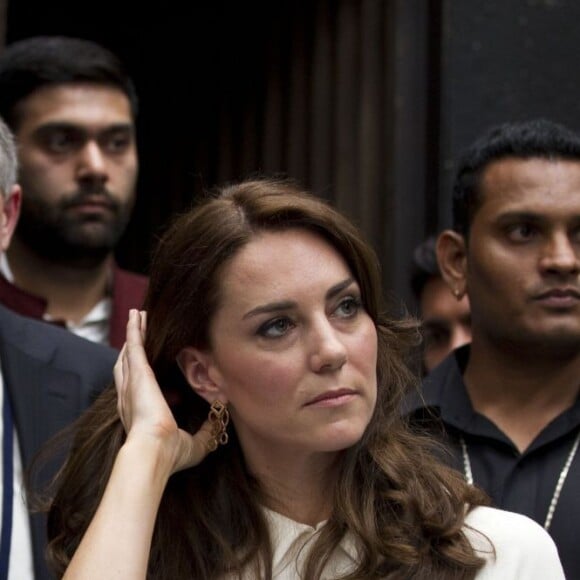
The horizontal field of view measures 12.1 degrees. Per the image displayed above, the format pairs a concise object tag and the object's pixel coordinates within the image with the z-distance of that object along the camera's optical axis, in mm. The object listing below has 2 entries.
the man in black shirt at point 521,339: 7079
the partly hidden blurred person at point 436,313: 9729
